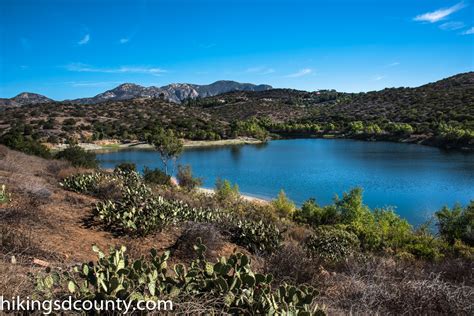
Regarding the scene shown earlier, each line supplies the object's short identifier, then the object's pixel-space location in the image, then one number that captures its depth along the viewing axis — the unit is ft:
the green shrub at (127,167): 91.97
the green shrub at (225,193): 72.28
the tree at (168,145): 118.32
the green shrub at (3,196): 26.09
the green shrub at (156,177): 82.23
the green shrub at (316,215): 68.33
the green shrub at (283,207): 71.43
